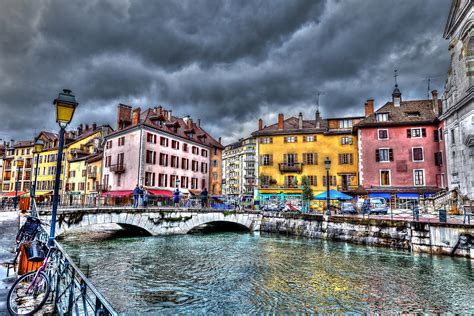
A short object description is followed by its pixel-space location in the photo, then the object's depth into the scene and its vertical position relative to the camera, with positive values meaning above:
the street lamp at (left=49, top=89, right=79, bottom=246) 5.71 +1.59
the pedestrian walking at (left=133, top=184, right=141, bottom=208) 23.50 -0.06
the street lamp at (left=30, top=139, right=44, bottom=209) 15.36 +2.57
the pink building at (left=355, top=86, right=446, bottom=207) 35.44 +5.80
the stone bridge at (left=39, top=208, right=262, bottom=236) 18.41 -1.78
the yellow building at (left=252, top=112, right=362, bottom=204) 40.94 +5.72
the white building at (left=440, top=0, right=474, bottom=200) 23.55 +8.28
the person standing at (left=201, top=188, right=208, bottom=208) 27.47 -0.64
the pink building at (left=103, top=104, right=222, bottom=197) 35.06 +5.16
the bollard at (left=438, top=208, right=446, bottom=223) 15.98 -0.94
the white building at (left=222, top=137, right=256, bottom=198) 90.62 +9.59
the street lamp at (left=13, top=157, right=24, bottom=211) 20.88 +2.18
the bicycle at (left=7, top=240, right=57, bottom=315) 4.50 -1.64
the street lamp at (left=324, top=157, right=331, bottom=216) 21.03 +2.33
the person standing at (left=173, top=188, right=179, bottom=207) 25.65 -0.32
